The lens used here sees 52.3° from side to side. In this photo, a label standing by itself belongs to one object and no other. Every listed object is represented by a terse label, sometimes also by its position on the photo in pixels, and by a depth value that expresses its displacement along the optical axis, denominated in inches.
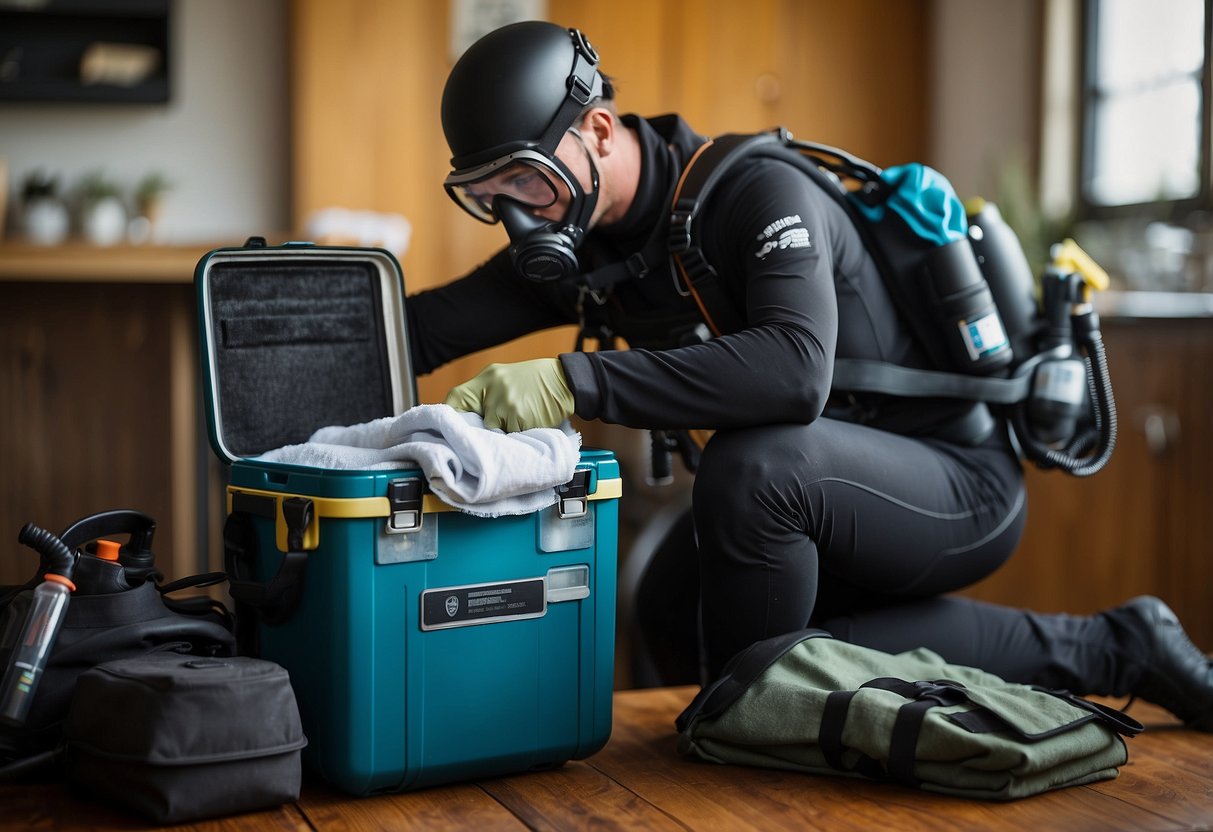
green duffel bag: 49.9
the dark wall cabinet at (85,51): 132.0
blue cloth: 65.0
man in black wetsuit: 55.5
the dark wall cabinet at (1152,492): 102.0
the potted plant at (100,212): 133.6
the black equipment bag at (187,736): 44.6
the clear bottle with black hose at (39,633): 46.9
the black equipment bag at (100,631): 49.7
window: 131.8
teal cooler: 48.5
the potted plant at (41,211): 131.3
